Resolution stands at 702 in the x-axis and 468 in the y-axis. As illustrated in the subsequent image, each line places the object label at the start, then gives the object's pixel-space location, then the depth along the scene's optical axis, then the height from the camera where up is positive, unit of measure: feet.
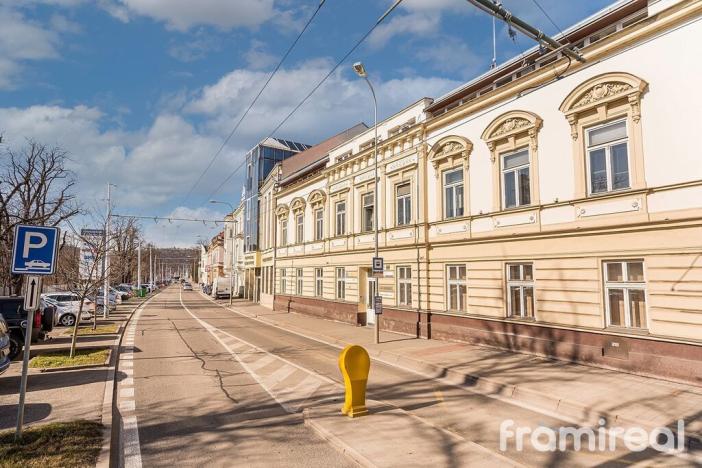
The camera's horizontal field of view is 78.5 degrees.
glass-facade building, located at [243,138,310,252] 135.13 +32.39
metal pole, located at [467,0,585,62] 20.24 +12.53
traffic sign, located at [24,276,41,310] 19.82 -0.91
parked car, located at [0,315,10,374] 27.27 -5.02
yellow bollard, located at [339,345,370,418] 22.95 -5.58
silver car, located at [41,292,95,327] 73.36 -5.93
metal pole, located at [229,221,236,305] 187.71 +19.75
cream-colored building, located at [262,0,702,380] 31.50 +6.65
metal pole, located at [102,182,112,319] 54.08 +0.21
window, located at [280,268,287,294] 102.83 -1.95
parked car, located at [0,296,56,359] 40.32 -4.52
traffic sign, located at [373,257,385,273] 50.21 +0.94
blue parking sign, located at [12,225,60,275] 19.48 +1.03
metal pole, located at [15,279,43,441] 18.93 -5.06
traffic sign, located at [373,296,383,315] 49.70 -3.79
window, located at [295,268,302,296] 94.68 -2.43
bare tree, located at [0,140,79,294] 81.66 +14.03
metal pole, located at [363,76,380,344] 50.60 +3.77
